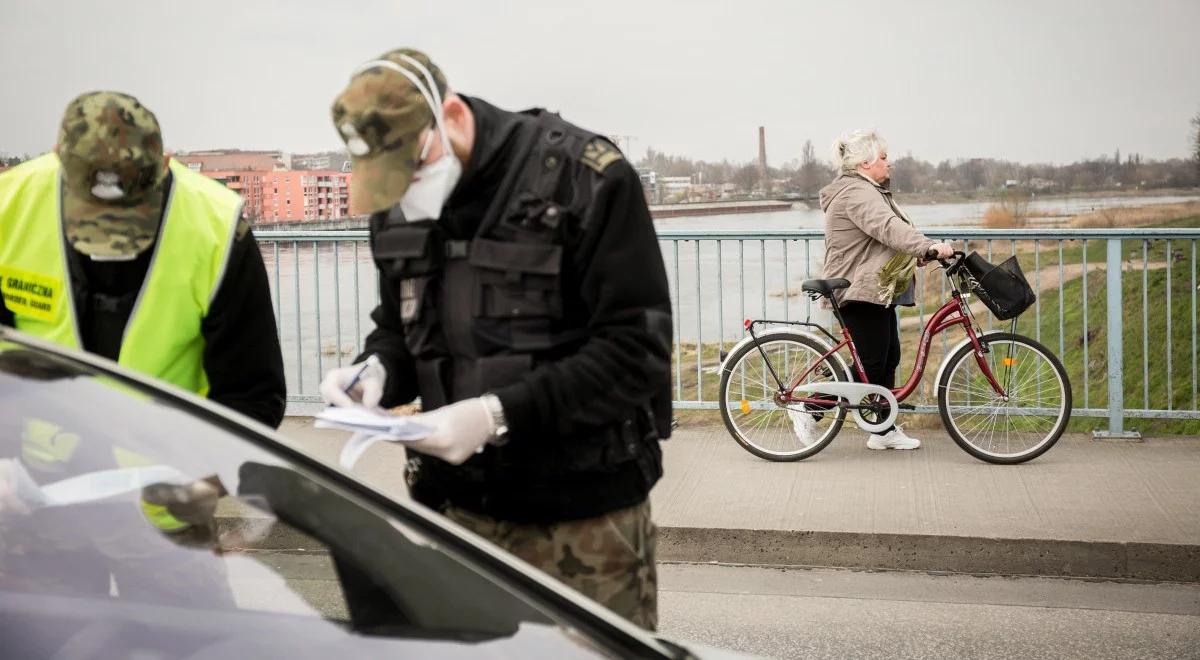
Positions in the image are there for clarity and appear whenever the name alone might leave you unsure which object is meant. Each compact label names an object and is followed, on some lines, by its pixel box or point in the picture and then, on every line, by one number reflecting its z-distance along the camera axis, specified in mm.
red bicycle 7172
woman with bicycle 7227
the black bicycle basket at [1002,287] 6949
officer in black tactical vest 2396
